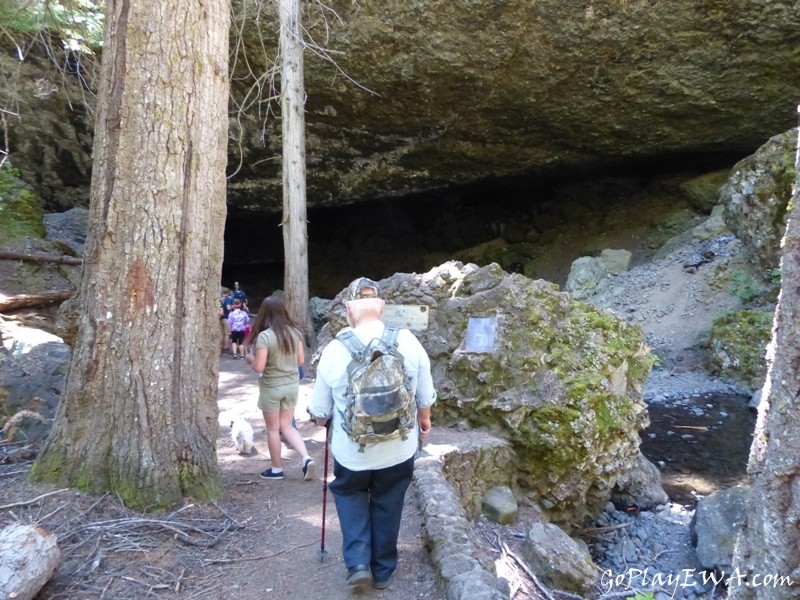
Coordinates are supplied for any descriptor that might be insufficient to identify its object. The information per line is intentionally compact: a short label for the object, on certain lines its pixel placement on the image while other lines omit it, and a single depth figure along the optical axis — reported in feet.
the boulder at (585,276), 48.65
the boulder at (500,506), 14.62
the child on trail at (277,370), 14.01
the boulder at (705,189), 51.62
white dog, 17.07
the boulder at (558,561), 12.17
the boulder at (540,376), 16.12
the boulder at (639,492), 19.57
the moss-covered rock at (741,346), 32.76
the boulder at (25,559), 7.58
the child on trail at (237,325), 32.60
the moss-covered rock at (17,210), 31.42
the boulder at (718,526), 15.92
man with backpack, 8.16
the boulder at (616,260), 50.31
